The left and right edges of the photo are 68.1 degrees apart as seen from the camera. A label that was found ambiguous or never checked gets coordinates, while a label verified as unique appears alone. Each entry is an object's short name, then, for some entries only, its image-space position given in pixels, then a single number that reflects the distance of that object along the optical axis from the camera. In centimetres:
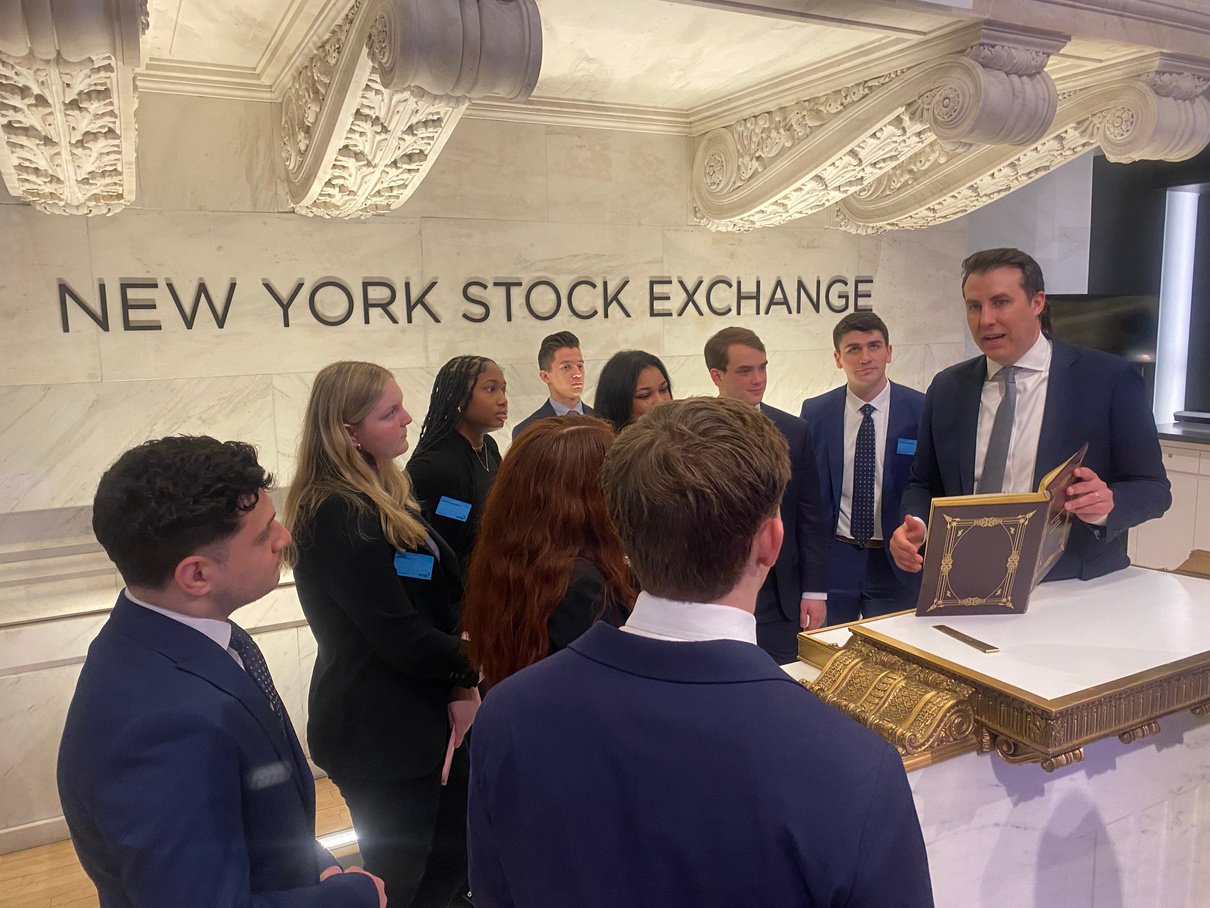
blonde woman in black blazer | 225
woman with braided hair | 296
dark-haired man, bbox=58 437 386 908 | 122
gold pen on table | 185
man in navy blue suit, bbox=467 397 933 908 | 92
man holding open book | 244
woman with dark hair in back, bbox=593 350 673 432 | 346
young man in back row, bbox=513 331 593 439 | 427
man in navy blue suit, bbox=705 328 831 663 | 339
